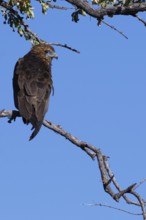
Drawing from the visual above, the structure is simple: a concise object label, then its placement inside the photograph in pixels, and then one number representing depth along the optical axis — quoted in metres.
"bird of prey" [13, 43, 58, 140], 16.77
